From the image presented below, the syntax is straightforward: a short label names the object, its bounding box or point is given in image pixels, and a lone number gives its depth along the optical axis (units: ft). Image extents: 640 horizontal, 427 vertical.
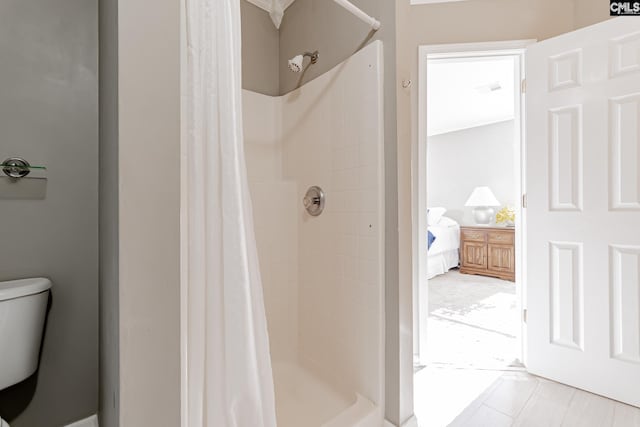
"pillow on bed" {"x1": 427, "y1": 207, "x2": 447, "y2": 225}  17.04
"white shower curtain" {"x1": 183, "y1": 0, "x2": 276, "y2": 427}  2.33
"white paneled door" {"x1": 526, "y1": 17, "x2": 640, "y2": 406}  4.85
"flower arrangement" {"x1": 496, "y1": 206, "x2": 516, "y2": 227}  14.84
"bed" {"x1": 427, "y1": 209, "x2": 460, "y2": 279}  14.24
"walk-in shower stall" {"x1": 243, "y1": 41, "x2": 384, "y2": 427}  4.12
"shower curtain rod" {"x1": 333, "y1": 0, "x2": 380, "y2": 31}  3.78
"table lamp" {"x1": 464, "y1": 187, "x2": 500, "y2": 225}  15.81
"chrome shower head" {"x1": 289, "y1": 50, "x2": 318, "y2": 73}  4.57
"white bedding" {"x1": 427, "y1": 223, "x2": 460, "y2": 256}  14.43
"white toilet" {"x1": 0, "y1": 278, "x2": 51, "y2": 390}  3.47
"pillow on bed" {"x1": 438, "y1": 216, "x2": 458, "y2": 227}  15.95
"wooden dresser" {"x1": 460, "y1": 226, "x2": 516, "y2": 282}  13.85
